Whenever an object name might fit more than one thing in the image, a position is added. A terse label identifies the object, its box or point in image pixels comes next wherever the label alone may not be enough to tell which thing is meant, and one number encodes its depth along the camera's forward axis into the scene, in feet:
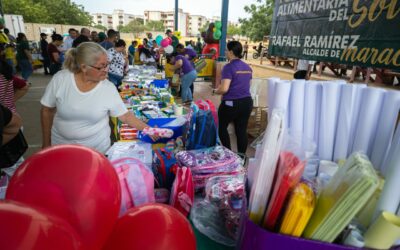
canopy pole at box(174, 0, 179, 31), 42.05
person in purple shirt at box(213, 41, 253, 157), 10.94
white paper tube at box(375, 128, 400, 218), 2.11
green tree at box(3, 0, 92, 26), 97.25
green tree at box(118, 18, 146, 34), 221.66
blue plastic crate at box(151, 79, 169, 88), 16.26
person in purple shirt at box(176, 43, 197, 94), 22.02
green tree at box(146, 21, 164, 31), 241.96
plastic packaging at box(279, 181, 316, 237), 2.08
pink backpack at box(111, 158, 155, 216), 3.68
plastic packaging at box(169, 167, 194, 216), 4.17
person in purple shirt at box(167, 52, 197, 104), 20.86
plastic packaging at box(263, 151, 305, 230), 2.16
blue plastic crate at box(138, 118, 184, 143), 7.70
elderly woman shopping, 6.25
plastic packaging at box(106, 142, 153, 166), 6.46
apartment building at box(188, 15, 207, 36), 327.78
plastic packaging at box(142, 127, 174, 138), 7.06
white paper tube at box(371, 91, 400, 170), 2.55
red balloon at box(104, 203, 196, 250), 2.61
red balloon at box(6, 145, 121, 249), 2.46
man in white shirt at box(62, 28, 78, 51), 30.17
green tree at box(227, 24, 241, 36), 190.35
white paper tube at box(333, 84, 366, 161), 2.70
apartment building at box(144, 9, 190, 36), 321.34
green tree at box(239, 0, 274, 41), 87.02
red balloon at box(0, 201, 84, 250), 1.68
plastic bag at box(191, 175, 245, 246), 3.73
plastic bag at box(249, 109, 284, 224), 2.26
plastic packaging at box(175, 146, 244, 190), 4.88
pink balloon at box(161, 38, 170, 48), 29.53
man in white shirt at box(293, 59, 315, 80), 12.40
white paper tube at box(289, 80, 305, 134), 2.76
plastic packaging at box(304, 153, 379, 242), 1.87
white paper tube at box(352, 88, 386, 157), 2.60
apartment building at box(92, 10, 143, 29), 353.51
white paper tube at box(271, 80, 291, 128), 2.73
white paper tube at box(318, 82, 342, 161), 2.75
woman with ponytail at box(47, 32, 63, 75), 30.09
